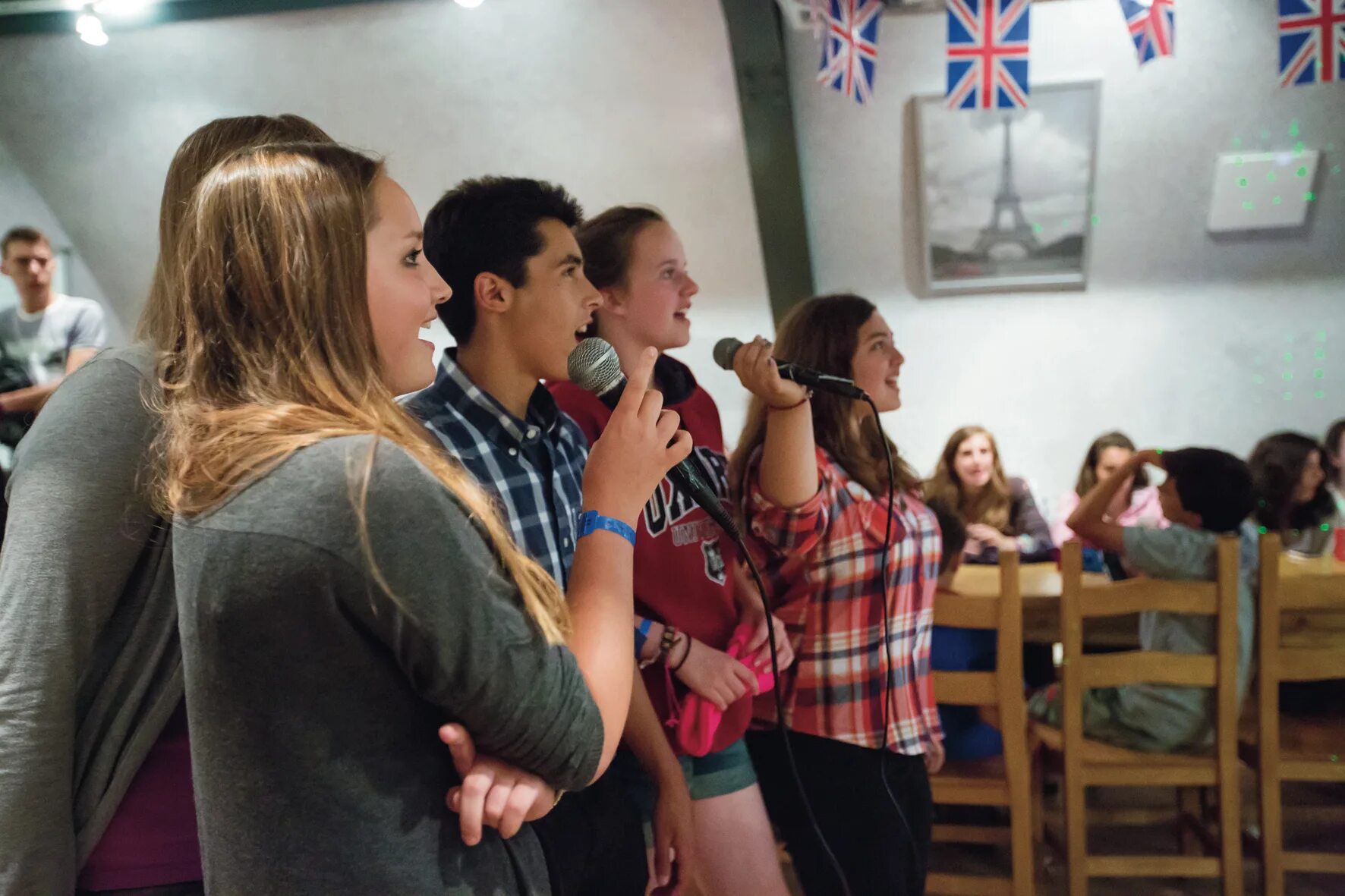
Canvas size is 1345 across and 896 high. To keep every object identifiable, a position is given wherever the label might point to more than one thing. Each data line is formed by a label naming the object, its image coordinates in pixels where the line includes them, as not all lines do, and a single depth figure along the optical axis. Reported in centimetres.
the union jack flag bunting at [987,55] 265
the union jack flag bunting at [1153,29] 248
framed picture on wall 342
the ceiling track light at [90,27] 282
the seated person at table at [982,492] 371
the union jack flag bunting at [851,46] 277
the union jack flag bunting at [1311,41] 249
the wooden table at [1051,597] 270
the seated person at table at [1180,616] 236
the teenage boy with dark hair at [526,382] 136
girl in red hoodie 153
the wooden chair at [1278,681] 225
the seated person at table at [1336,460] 328
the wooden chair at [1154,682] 224
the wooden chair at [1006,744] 212
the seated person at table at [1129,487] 358
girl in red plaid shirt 174
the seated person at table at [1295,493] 303
